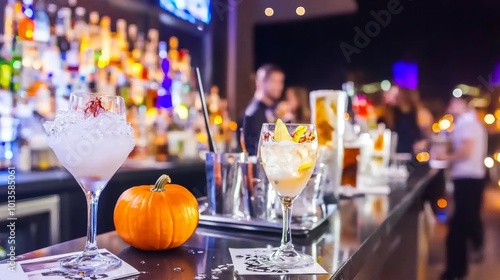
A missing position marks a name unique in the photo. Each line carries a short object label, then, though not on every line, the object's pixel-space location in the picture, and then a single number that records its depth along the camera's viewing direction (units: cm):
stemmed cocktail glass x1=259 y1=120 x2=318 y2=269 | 105
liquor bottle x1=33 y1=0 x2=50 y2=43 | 314
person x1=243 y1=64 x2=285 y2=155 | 404
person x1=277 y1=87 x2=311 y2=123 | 531
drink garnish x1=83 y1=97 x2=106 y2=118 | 96
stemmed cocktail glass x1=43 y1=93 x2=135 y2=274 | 95
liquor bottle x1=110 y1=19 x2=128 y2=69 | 380
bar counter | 96
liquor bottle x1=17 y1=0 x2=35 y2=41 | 306
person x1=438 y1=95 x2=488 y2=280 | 455
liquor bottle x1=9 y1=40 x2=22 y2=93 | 297
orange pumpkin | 106
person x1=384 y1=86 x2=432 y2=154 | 550
